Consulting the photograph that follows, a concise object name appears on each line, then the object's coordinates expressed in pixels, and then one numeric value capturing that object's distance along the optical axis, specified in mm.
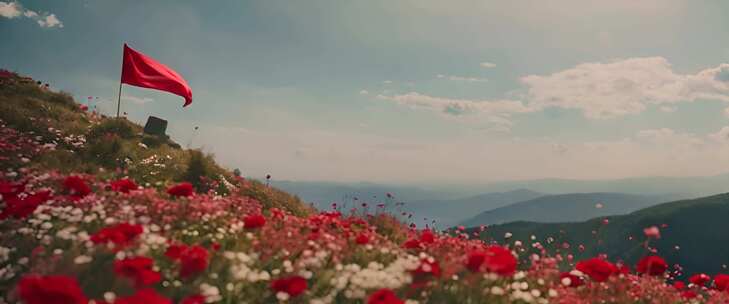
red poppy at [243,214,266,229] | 5699
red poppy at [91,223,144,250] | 4289
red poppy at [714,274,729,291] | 6379
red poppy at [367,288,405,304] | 3650
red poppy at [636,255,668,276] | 5441
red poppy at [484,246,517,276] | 4434
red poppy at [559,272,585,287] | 5680
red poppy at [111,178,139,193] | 6504
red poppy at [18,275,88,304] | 2963
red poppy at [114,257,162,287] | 3721
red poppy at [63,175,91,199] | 6008
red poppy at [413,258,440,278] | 4699
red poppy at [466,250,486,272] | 4711
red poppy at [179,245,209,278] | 4250
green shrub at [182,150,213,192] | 15438
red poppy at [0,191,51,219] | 5500
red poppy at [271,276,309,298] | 4139
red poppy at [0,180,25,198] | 6156
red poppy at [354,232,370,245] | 5703
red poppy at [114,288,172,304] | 3029
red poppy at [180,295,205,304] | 3402
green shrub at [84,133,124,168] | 14326
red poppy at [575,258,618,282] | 5059
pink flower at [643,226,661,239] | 4580
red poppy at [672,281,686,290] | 7012
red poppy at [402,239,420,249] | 6230
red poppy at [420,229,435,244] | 6102
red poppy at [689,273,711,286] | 6834
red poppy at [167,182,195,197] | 6314
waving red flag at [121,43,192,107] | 19188
